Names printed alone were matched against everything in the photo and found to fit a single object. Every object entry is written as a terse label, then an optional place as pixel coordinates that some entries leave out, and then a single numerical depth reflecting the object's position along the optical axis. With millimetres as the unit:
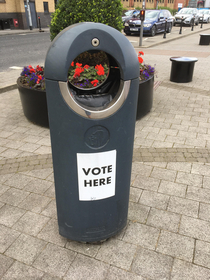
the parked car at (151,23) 18484
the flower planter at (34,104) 4659
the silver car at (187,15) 26475
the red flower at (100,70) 2420
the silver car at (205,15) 31925
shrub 4715
